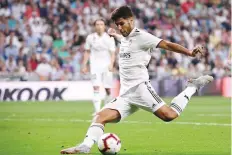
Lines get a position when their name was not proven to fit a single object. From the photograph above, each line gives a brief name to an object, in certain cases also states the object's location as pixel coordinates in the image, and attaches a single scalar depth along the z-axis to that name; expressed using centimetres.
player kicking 956
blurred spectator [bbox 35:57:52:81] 2511
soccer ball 929
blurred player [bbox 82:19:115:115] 1762
